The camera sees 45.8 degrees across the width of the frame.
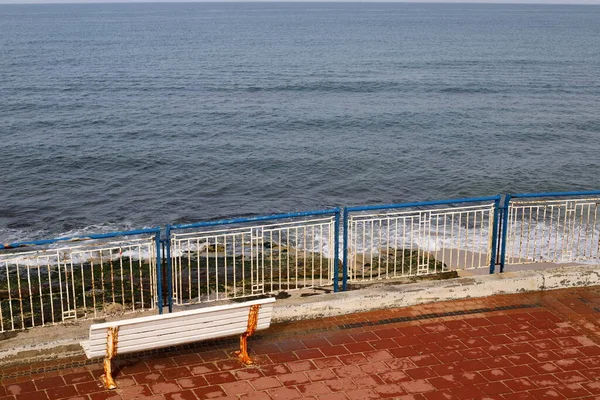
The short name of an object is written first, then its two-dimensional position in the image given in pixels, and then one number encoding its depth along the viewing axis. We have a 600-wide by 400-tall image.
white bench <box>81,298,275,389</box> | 7.23
